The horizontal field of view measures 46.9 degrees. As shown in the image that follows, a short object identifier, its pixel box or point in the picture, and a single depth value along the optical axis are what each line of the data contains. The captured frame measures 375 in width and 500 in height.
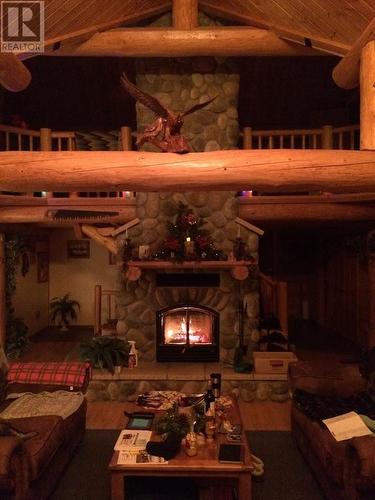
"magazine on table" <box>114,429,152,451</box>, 3.07
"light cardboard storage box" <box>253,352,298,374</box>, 5.34
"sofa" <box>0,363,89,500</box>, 2.67
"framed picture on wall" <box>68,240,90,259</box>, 8.77
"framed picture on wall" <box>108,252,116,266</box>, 8.78
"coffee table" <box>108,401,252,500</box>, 2.87
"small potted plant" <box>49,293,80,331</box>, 8.55
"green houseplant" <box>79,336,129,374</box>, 5.36
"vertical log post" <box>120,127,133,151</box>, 5.91
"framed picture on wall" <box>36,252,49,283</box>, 8.40
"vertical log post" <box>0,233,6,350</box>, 6.33
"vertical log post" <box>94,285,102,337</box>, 6.37
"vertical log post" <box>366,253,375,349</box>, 6.20
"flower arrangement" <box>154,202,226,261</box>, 5.47
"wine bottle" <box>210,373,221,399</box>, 3.81
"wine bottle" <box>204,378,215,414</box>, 3.52
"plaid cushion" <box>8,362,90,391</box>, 4.20
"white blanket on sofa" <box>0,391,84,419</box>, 3.59
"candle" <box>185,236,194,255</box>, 5.44
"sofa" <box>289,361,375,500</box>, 2.62
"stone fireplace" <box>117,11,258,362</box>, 5.73
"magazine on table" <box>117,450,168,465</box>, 2.90
